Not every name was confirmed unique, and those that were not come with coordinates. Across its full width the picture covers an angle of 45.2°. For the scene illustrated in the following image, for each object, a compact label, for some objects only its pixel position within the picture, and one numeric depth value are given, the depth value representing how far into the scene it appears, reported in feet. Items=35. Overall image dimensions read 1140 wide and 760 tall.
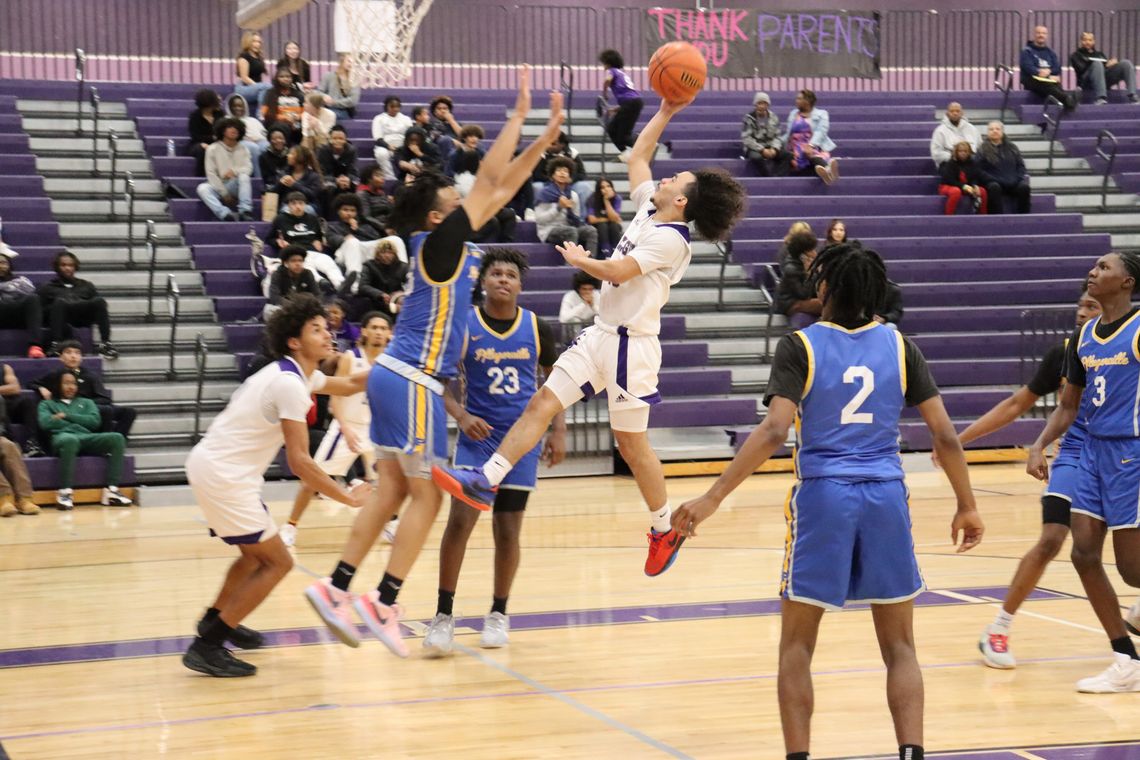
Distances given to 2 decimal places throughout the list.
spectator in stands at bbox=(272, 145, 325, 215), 49.52
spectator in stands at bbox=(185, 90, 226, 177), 52.85
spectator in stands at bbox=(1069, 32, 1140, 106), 69.15
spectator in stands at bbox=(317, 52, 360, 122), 57.52
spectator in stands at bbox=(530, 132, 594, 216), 51.70
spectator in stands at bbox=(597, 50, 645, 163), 45.06
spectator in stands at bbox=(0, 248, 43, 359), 42.65
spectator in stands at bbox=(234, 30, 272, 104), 56.08
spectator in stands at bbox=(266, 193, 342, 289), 46.37
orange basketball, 22.53
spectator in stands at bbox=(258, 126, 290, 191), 50.80
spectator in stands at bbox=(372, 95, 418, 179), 53.06
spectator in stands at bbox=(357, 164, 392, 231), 48.47
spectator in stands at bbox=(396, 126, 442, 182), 51.44
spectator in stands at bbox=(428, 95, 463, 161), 52.80
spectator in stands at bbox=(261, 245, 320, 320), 42.78
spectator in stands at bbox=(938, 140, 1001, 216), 59.11
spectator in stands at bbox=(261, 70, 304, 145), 53.47
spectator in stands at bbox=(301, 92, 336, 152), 52.29
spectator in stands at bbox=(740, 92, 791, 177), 59.77
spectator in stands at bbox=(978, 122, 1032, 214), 59.11
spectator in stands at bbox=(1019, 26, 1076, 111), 68.23
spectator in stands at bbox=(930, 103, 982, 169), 60.44
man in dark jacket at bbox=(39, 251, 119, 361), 42.91
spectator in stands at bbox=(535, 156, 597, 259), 49.49
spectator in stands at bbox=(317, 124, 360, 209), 51.03
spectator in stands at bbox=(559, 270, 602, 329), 43.93
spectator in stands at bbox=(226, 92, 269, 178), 52.01
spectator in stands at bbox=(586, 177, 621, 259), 50.01
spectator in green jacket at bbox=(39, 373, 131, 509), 39.45
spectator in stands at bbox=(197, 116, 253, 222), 50.60
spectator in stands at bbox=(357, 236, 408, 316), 43.83
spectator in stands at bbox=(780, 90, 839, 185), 59.72
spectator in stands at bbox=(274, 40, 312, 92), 55.27
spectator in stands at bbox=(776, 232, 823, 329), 46.47
